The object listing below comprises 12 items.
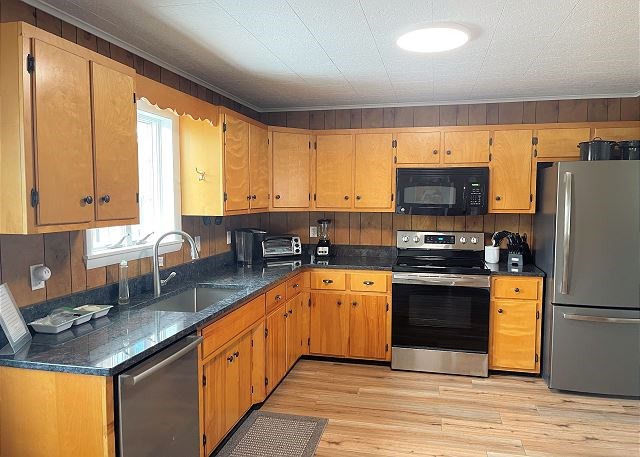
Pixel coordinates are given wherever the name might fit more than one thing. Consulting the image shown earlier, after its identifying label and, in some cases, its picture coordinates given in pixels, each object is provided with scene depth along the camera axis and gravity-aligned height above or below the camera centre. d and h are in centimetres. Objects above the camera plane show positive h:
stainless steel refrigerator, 314 -48
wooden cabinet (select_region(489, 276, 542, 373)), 360 -90
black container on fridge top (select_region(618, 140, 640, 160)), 326 +41
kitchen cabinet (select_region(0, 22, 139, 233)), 163 +28
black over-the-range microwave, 385 +14
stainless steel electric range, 363 -88
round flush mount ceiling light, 234 +88
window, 273 +10
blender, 426 -30
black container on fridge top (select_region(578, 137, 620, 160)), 331 +41
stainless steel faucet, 269 -35
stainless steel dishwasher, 169 -80
